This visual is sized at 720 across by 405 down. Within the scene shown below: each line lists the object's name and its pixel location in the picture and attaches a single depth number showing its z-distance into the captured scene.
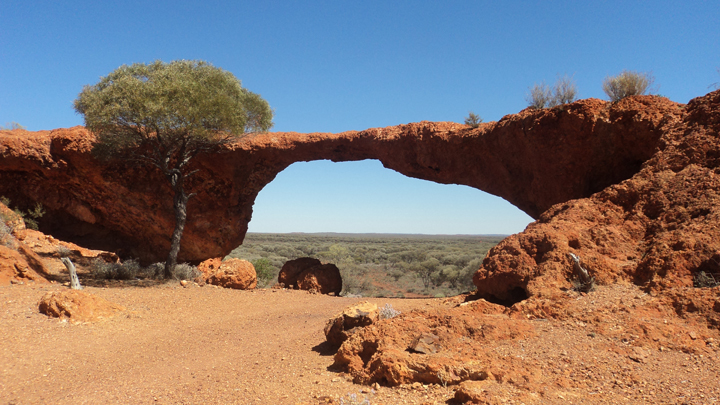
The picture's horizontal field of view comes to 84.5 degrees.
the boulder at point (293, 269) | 14.23
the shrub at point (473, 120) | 12.51
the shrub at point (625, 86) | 9.06
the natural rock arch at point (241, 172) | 10.49
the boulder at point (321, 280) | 13.62
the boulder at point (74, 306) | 6.30
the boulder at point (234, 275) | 12.14
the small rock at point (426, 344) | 4.18
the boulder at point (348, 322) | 5.49
